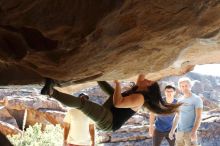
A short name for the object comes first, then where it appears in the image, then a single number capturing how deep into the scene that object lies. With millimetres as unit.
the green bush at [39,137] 8607
